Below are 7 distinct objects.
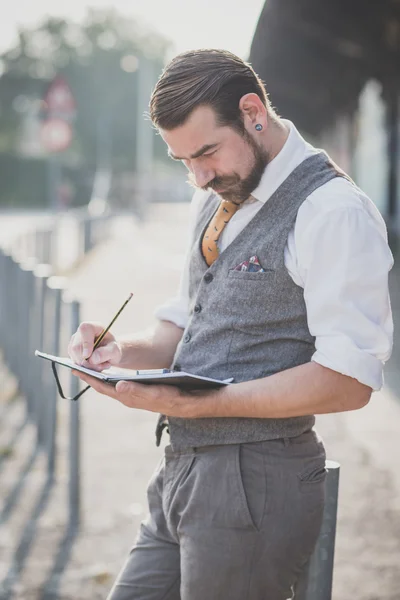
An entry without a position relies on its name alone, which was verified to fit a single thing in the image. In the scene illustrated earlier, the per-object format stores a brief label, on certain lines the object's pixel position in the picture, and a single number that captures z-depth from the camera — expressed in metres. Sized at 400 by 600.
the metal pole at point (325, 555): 3.92
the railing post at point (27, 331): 10.70
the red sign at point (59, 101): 30.47
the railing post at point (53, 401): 8.87
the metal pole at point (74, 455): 7.71
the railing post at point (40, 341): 9.62
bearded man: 3.37
